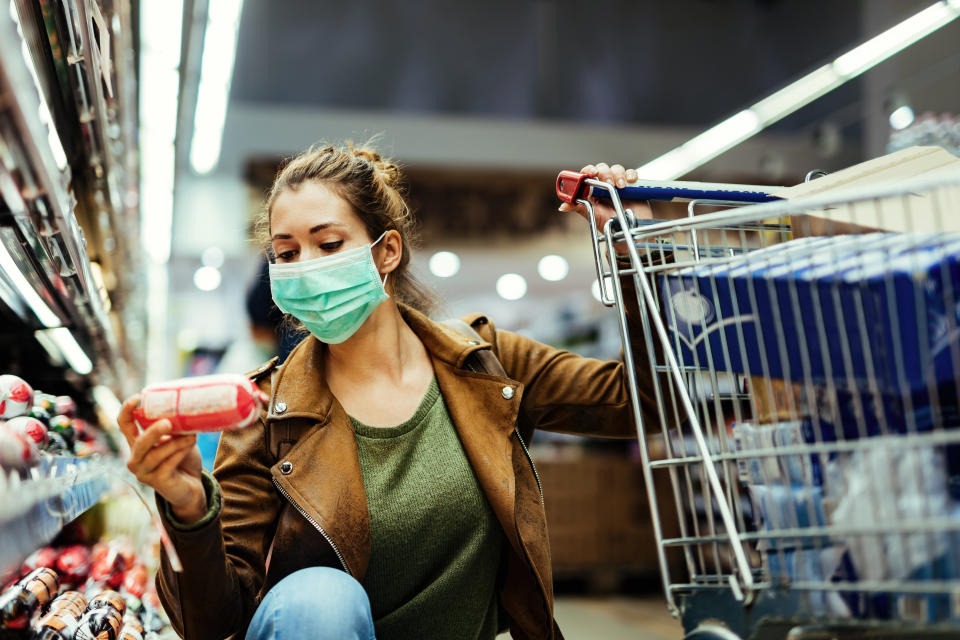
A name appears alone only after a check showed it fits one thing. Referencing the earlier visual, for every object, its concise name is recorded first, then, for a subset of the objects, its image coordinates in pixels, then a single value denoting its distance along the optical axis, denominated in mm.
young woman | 1315
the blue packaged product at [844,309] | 1071
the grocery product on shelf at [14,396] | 1498
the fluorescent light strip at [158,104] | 3254
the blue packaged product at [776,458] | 1159
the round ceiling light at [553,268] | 9438
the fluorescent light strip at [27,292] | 1416
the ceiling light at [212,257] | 8606
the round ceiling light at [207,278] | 10238
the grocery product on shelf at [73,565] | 1663
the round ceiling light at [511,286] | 10484
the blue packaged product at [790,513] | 1124
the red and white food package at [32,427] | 1410
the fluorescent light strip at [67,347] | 2031
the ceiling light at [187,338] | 11981
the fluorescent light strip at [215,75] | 3875
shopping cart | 1049
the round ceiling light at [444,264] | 8841
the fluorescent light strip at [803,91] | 3955
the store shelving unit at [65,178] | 1066
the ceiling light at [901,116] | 4621
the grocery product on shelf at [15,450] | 1040
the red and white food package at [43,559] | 1548
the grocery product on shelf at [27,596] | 1269
